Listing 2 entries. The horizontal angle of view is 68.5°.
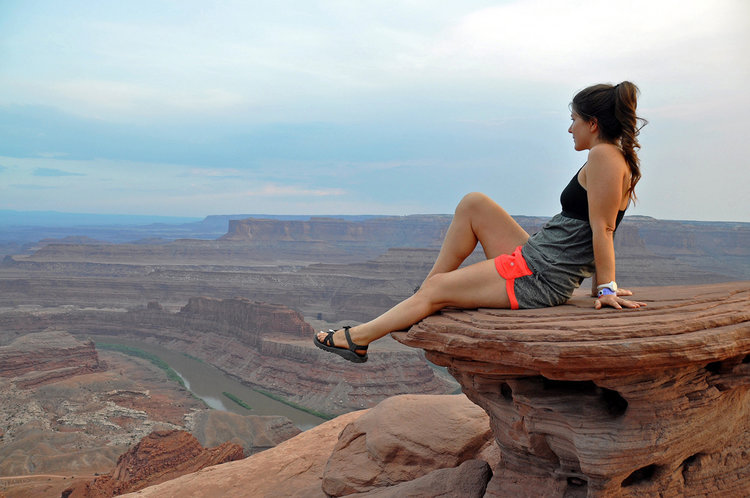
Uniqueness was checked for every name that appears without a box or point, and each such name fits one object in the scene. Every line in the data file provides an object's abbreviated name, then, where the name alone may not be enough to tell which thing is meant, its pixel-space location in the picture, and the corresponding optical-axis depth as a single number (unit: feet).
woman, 13.97
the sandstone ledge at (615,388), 12.41
